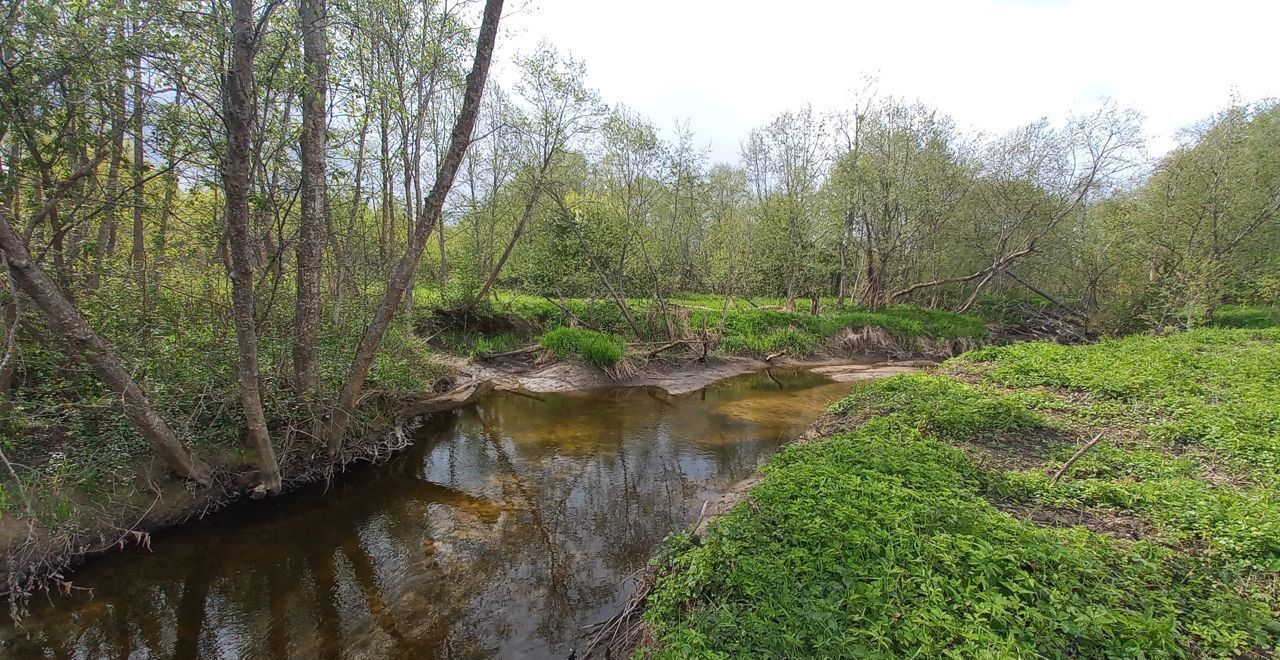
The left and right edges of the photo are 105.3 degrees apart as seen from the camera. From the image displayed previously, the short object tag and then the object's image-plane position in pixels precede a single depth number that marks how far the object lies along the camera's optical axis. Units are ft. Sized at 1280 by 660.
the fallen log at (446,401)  35.12
